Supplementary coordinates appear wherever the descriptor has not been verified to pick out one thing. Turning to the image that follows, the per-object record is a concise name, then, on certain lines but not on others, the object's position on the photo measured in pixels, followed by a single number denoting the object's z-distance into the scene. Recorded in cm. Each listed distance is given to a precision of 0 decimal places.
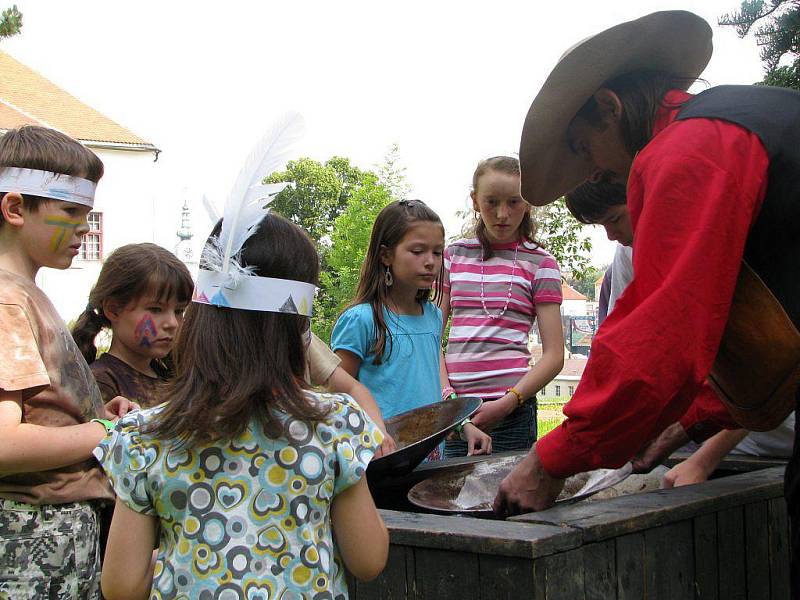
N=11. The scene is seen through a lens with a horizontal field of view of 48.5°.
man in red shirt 151
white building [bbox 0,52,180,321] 2467
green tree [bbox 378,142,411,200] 2025
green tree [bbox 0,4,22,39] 884
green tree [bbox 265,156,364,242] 3244
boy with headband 181
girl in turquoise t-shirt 309
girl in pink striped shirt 338
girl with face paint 256
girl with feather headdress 142
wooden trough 153
